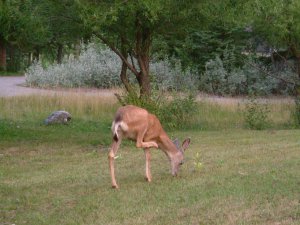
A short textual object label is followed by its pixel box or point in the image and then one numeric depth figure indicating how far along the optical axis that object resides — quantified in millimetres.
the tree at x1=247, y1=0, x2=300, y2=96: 19048
